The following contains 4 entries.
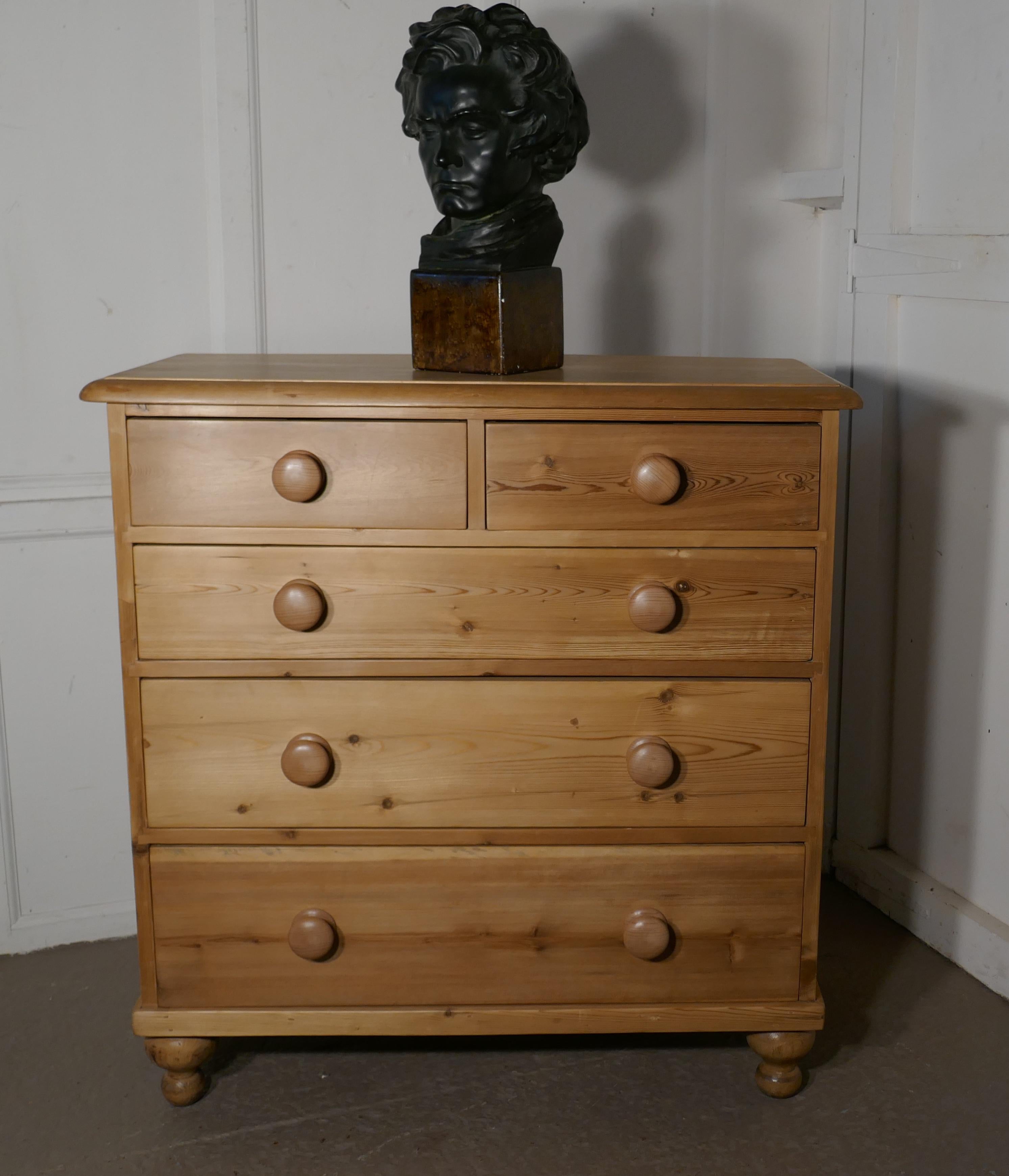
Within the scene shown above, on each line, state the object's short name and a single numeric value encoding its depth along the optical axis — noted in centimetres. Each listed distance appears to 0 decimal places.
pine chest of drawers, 168
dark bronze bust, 177
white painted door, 210
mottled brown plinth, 178
